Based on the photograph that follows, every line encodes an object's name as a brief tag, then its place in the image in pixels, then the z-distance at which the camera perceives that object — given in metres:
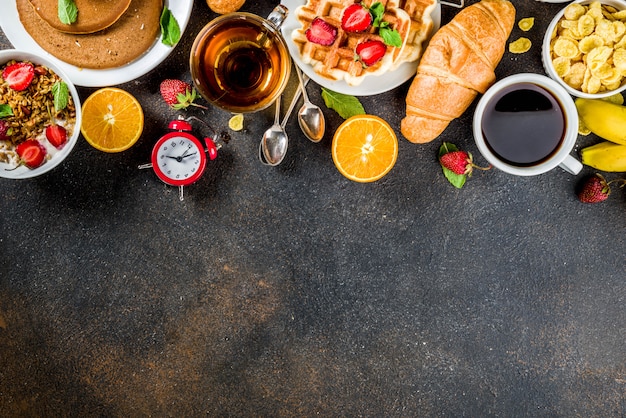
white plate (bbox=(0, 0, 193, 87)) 1.49
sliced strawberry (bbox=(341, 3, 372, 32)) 1.38
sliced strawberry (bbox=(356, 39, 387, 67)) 1.40
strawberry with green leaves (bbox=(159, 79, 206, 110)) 1.56
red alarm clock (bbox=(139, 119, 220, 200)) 1.57
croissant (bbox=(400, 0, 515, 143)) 1.45
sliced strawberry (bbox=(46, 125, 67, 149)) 1.46
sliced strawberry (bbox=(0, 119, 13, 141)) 1.45
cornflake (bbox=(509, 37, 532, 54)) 1.62
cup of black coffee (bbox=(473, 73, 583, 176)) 1.49
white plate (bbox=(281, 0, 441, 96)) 1.48
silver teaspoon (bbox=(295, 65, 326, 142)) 1.58
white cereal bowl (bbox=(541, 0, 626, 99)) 1.48
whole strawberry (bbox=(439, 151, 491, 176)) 1.59
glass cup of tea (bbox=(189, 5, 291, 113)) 1.42
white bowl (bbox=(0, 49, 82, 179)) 1.44
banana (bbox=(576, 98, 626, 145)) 1.54
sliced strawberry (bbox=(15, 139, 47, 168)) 1.45
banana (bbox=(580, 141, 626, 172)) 1.59
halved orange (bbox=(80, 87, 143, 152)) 1.54
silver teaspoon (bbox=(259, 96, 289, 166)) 1.60
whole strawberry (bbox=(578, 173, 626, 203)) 1.60
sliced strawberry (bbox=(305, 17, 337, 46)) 1.42
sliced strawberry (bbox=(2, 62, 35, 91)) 1.44
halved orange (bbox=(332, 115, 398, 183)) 1.56
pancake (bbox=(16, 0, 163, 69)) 1.47
